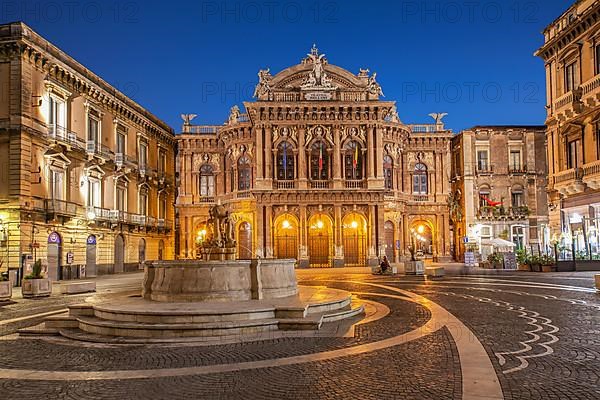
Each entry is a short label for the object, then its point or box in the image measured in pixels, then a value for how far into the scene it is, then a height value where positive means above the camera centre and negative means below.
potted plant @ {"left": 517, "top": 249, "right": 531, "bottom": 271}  34.38 -2.04
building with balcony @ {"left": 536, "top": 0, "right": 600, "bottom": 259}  28.52 +5.53
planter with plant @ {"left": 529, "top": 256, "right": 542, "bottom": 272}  33.34 -2.14
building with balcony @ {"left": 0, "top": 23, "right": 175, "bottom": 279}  28.14 +4.35
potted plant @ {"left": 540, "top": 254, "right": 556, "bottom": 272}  32.38 -2.10
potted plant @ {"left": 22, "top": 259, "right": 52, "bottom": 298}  21.36 -1.87
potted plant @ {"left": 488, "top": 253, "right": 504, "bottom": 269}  36.88 -2.14
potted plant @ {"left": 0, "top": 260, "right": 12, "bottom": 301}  19.81 -1.89
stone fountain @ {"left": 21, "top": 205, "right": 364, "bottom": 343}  11.41 -1.73
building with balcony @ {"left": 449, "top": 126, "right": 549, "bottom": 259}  48.66 +4.01
